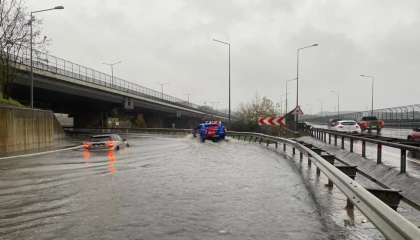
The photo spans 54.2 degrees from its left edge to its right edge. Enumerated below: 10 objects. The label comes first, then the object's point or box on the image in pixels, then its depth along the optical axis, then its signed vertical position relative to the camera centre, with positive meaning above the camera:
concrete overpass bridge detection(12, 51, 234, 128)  42.31 +3.23
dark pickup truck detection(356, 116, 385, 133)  46.65 -0.65
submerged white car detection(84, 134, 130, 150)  22.75 -1.32
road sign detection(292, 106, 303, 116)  33.19 +0.67
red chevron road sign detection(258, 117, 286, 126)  30.69 -0.13
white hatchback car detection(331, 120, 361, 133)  37.34 -0.70
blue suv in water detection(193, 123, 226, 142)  32.38 -1.00
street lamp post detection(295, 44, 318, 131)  43.69 +3.55
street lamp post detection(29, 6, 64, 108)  31.21 +8.58
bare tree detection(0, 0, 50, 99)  30.44 +6.13
